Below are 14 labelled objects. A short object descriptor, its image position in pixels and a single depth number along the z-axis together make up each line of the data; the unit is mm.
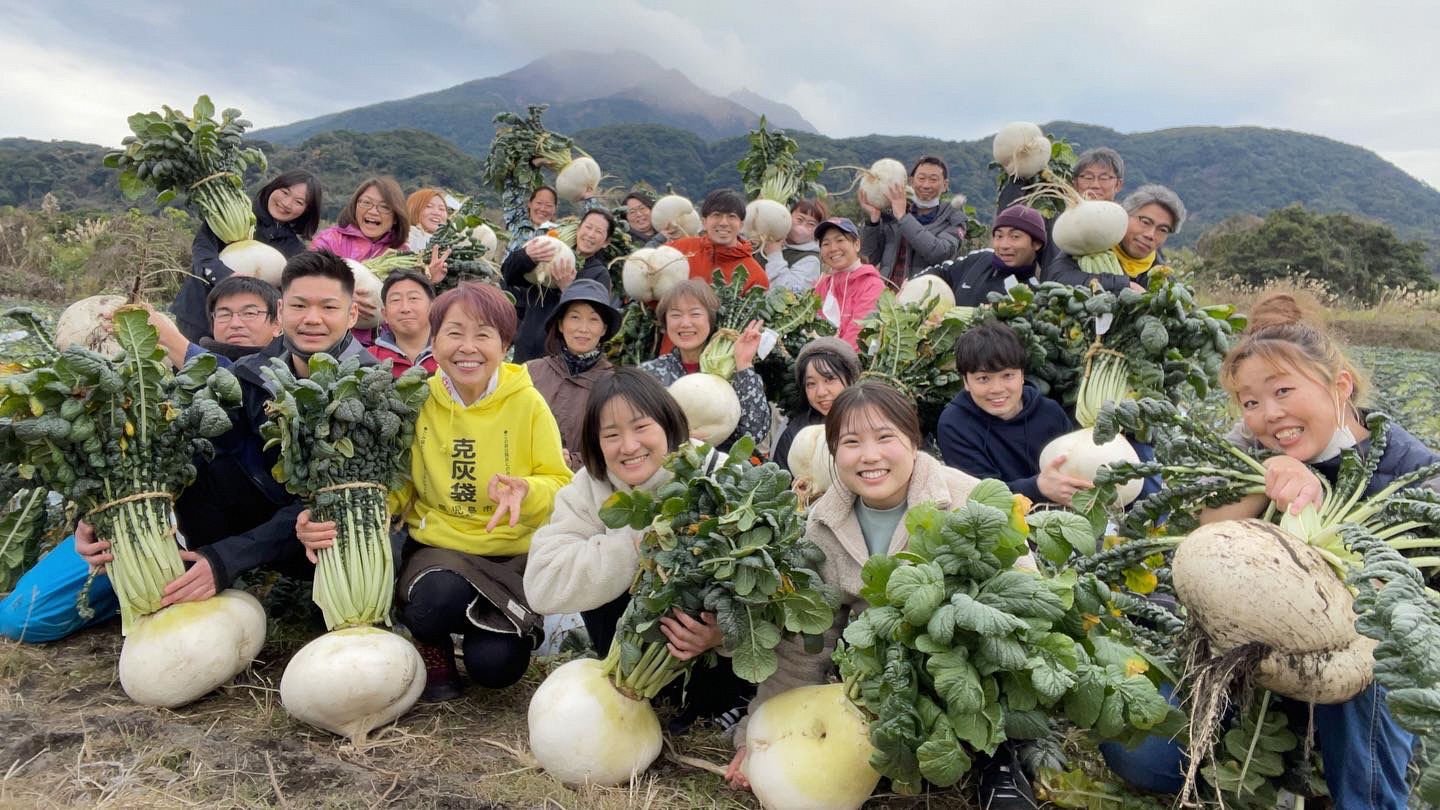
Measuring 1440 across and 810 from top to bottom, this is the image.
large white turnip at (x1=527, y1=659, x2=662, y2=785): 2748
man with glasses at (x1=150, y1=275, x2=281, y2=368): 3941
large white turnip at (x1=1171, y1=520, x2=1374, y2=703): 2170
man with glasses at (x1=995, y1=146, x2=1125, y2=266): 5426
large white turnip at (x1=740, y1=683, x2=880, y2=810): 2523
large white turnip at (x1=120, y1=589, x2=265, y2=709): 3064
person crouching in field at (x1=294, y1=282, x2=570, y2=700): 3326
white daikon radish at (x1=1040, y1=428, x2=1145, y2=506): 3484
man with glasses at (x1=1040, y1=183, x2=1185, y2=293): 4695
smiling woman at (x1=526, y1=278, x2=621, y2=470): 4734
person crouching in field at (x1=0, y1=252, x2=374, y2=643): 3580
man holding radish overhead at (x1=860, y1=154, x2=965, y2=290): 6539
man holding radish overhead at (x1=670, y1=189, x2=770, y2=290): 6109
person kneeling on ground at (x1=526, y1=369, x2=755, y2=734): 2984
